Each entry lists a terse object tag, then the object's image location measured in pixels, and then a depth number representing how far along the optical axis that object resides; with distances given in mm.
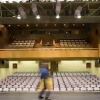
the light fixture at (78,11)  9008
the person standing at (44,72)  3619
